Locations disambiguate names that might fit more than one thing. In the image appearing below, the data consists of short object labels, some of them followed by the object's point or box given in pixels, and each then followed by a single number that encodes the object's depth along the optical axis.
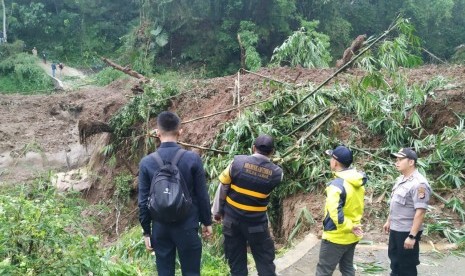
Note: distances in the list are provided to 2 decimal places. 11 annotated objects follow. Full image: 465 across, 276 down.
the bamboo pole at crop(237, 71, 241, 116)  10.23
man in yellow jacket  4.21
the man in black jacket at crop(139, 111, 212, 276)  4.05
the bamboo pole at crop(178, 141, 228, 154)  8.69
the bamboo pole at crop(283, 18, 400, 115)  7.67
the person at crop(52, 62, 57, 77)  30.08
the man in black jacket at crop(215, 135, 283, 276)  4.54
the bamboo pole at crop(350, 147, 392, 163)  8.02
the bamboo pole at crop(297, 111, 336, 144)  8.23
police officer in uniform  4.54
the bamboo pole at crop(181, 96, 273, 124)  9.33
